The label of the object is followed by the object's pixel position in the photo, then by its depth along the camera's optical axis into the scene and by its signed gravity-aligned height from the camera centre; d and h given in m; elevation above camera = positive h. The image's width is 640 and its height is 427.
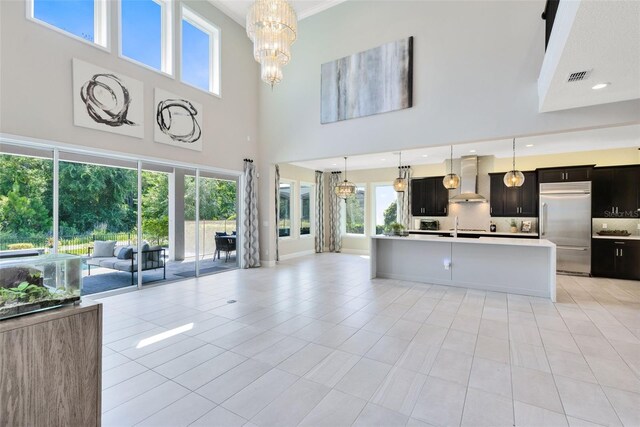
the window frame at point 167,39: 5.97 +3.66
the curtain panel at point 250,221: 7.63 -0.20
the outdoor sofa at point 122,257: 5.24 -0.84
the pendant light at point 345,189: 8.23 +0.69
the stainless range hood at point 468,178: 8.12 +1.00
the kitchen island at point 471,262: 5.02 -0.97
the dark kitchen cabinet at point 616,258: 6.37 -1.04
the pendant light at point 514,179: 6.21 +0.75
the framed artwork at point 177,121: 5.77 +1.97
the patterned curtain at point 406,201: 9.34 +0.40
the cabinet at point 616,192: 6.58 +0.48
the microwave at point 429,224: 8.84 -0.34
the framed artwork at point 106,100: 4.60 +1.96
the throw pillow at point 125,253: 5.53 -0.76
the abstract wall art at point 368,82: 5.80 +2.85
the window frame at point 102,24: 4.91 +3.26
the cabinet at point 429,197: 8.80 +0.50
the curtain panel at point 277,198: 8.32 +0.45
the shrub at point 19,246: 4.09 -0.46
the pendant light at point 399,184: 7.22 +0.73
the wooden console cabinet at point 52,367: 1.46 -0.85
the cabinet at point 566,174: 6.82 +0.95
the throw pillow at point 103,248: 5.17 -0.63
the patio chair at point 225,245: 7.36 -0.83
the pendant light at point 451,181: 6.72 +0.75
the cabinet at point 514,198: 7.63 +0.42
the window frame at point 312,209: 10.62 +0.16
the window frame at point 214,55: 6.80 +3.87
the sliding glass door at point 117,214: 4.20 +0.00
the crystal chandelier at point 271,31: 3.81 +2.51
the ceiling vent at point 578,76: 3.26 +1.61
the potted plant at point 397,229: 6.29 -0.36
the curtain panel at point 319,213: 10.62 +0.01
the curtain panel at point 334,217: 10.75 -0.14
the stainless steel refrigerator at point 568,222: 6.74 -0.22
